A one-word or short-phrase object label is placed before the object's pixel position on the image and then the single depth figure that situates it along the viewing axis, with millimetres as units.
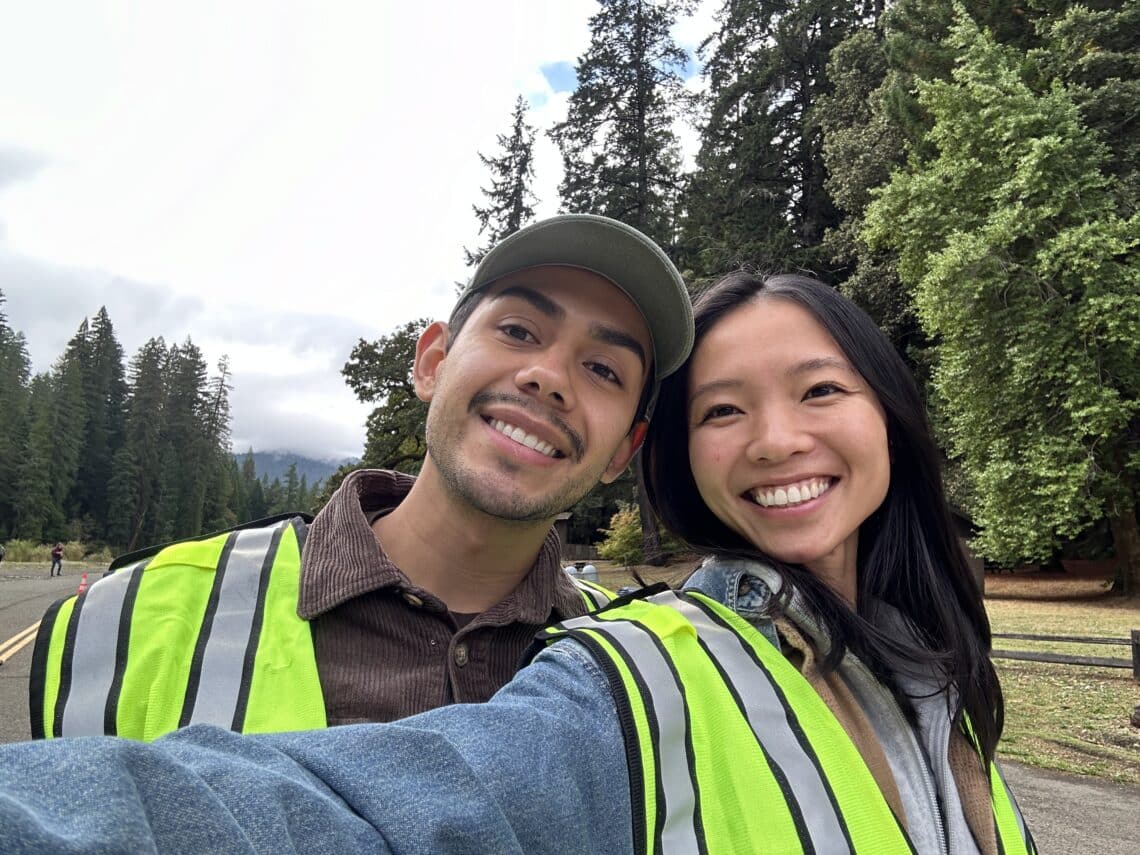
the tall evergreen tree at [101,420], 70312
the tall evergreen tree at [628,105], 30234
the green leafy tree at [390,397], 27672
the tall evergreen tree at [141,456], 68875
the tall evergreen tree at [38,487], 59875
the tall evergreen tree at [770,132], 26203
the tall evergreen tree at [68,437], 64750
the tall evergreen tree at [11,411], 60625
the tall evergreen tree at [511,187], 33875
